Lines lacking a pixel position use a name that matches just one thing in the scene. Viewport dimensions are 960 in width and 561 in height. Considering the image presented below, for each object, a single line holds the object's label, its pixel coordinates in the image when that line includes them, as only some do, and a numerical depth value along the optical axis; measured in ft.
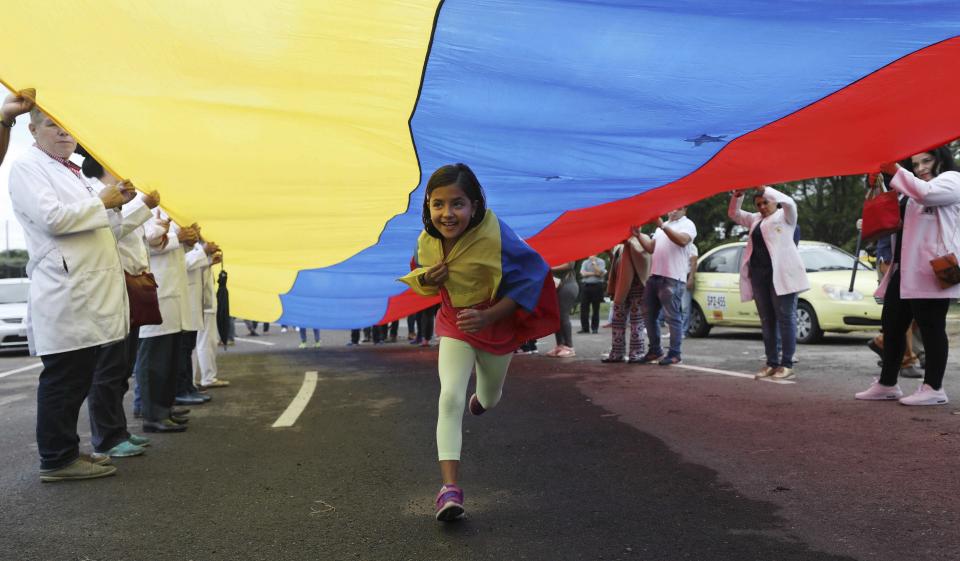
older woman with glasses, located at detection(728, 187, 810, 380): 23.80
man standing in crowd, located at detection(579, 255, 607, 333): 54.08
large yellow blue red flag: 12.10
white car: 45.80
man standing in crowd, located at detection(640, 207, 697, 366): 29.86
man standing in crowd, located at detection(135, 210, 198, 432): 18.71
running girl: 11.48
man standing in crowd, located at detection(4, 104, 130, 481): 13.39
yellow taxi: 35.27
